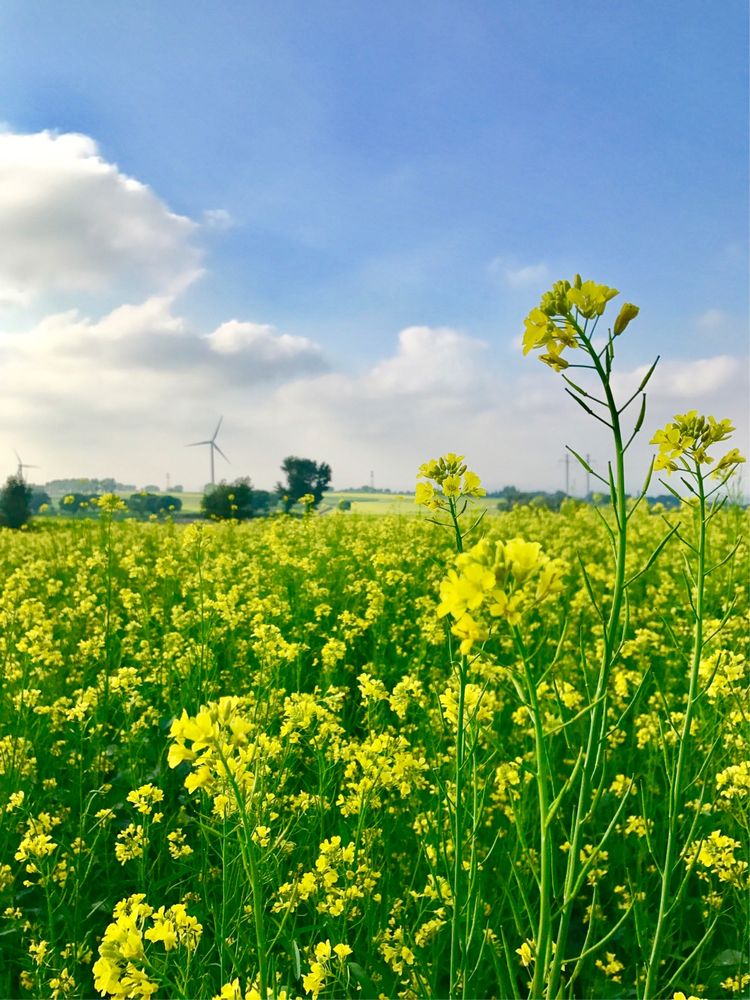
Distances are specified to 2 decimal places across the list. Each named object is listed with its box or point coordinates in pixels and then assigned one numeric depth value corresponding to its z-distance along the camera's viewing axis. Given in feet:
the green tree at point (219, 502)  88.42
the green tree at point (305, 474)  151.04
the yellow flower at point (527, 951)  1.59
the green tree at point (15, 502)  90.90
